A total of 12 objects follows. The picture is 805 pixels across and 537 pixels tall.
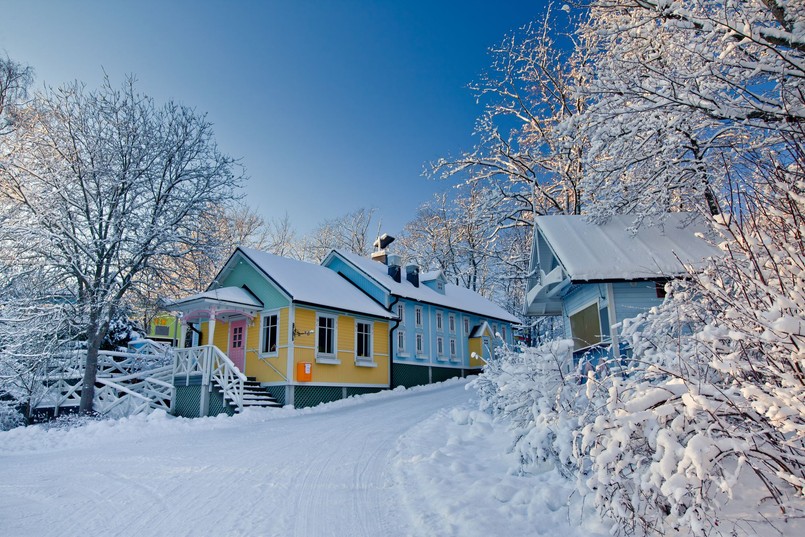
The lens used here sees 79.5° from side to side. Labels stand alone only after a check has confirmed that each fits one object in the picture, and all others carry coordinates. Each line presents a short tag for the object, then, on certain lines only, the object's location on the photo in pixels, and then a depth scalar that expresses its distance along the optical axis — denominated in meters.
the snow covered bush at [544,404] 4.33
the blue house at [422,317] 20.83
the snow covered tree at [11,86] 13.66
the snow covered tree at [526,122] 18.45
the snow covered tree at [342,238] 36.41
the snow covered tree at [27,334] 11.45
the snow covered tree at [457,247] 26.34
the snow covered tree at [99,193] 12.63
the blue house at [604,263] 10.47
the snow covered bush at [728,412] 2.44
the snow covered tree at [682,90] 5.17
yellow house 14.39
